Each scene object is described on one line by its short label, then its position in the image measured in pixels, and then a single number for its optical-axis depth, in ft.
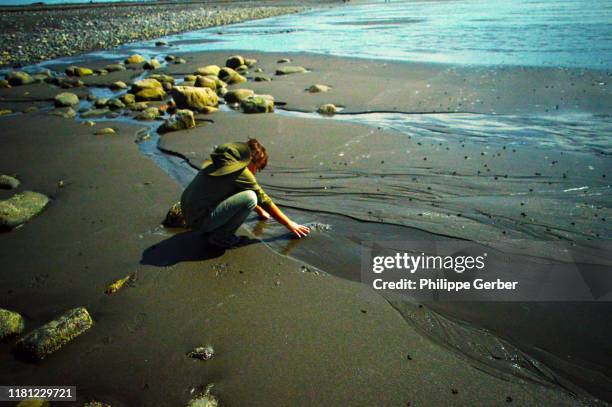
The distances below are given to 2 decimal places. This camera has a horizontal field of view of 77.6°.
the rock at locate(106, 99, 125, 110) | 38.65
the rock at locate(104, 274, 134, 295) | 13.15
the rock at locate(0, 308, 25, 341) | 10.96
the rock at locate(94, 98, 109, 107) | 39.24
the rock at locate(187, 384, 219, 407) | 8.84
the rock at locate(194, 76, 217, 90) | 44.01
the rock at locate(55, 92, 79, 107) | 40.70
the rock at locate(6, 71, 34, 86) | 51.70
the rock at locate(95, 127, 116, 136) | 30.94
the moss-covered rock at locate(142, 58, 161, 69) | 62.24
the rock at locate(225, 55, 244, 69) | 58.54
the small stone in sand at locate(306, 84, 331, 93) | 40.93
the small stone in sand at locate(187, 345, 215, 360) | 10.30
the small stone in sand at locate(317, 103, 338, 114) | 34.09
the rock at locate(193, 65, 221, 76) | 50.67
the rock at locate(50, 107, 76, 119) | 36.79
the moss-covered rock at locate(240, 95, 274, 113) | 34.91
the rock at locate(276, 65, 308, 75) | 52.31
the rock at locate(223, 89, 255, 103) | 39.42
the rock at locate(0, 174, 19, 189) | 21.54
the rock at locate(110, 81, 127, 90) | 49.42
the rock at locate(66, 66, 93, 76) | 58.03
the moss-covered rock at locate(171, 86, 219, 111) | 36.47
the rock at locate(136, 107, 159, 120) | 35.19
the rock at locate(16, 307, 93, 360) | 10.30
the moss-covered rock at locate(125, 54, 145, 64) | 66.59
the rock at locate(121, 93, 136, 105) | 40.14
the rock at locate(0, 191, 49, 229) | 17.34
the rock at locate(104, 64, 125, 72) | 61.46
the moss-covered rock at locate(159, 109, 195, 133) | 31.04
